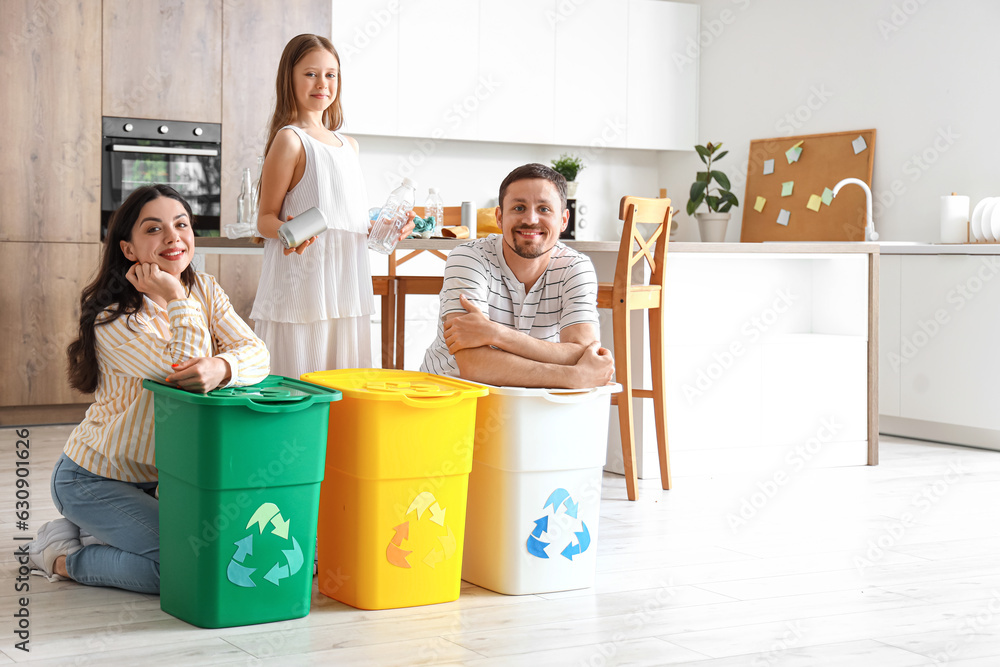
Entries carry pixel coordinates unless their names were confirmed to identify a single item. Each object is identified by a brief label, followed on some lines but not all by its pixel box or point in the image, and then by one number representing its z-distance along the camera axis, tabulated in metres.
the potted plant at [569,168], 6.05
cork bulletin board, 5.33
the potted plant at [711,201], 5.94
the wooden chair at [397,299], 3.96
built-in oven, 4.68
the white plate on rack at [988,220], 4.52
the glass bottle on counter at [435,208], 3.71
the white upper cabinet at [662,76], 6.27
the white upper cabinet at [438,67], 5.69
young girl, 2.51
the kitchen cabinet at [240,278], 4.87
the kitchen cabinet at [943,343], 4.39
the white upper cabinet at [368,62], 5.53
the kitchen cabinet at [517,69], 5.88
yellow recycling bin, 2.11
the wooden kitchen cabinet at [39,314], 4.55
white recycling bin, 2.27
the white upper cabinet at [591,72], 6.08
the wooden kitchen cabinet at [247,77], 4.86
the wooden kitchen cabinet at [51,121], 4.49
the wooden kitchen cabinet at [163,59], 4.64
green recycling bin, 1.95
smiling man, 2.38
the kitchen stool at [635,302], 3.38
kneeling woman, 2.18
